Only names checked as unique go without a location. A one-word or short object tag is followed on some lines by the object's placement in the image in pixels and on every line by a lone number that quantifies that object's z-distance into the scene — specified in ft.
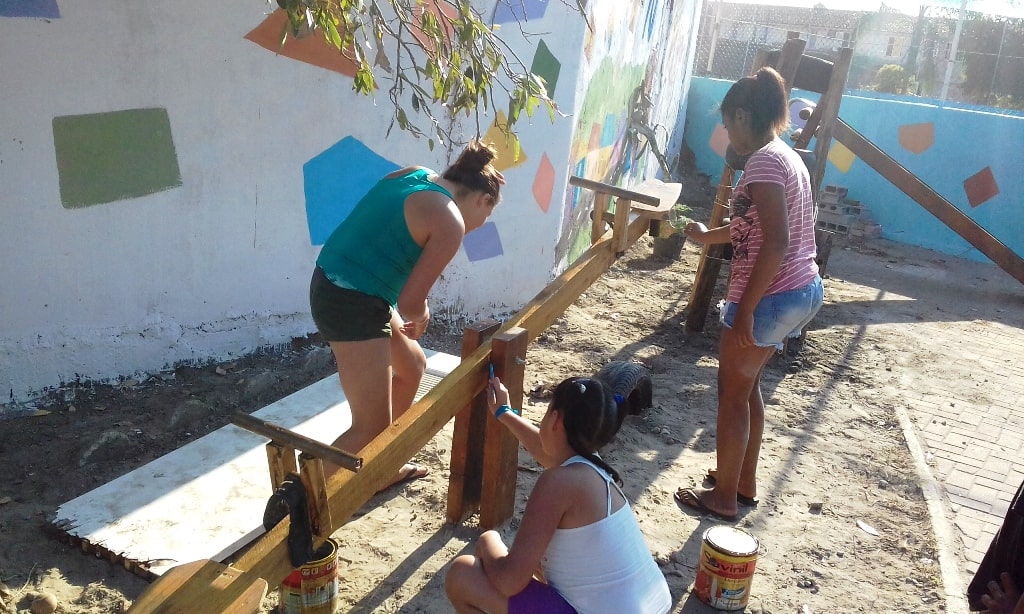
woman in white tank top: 7.14
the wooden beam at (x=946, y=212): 26.17
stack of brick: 34.76
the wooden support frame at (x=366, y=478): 5.52
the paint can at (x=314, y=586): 8.40
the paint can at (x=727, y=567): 9.59
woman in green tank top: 9.00
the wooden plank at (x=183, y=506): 9.37
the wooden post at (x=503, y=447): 9.87
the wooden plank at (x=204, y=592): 5.37
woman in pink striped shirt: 10.32
